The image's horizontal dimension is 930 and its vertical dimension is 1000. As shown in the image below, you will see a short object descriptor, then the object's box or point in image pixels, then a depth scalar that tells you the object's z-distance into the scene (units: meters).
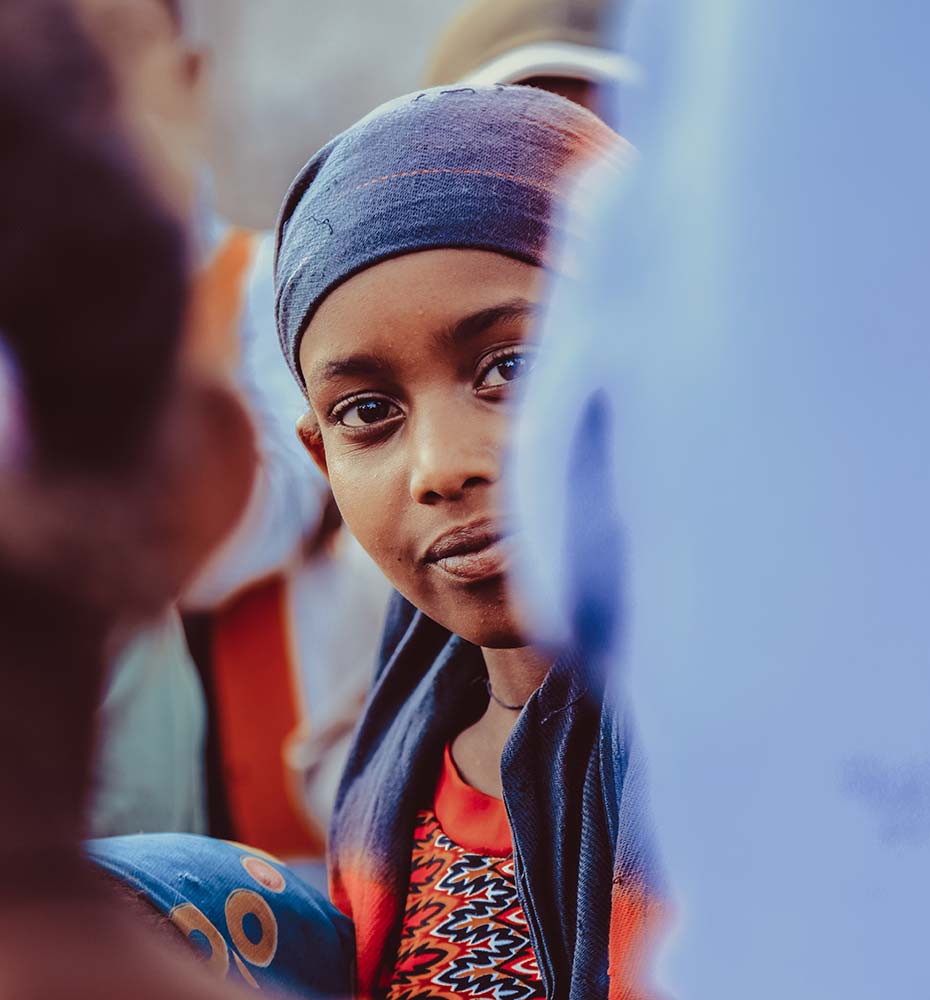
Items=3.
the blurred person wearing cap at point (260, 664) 1.50
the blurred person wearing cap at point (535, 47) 1.51
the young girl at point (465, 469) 0.82
